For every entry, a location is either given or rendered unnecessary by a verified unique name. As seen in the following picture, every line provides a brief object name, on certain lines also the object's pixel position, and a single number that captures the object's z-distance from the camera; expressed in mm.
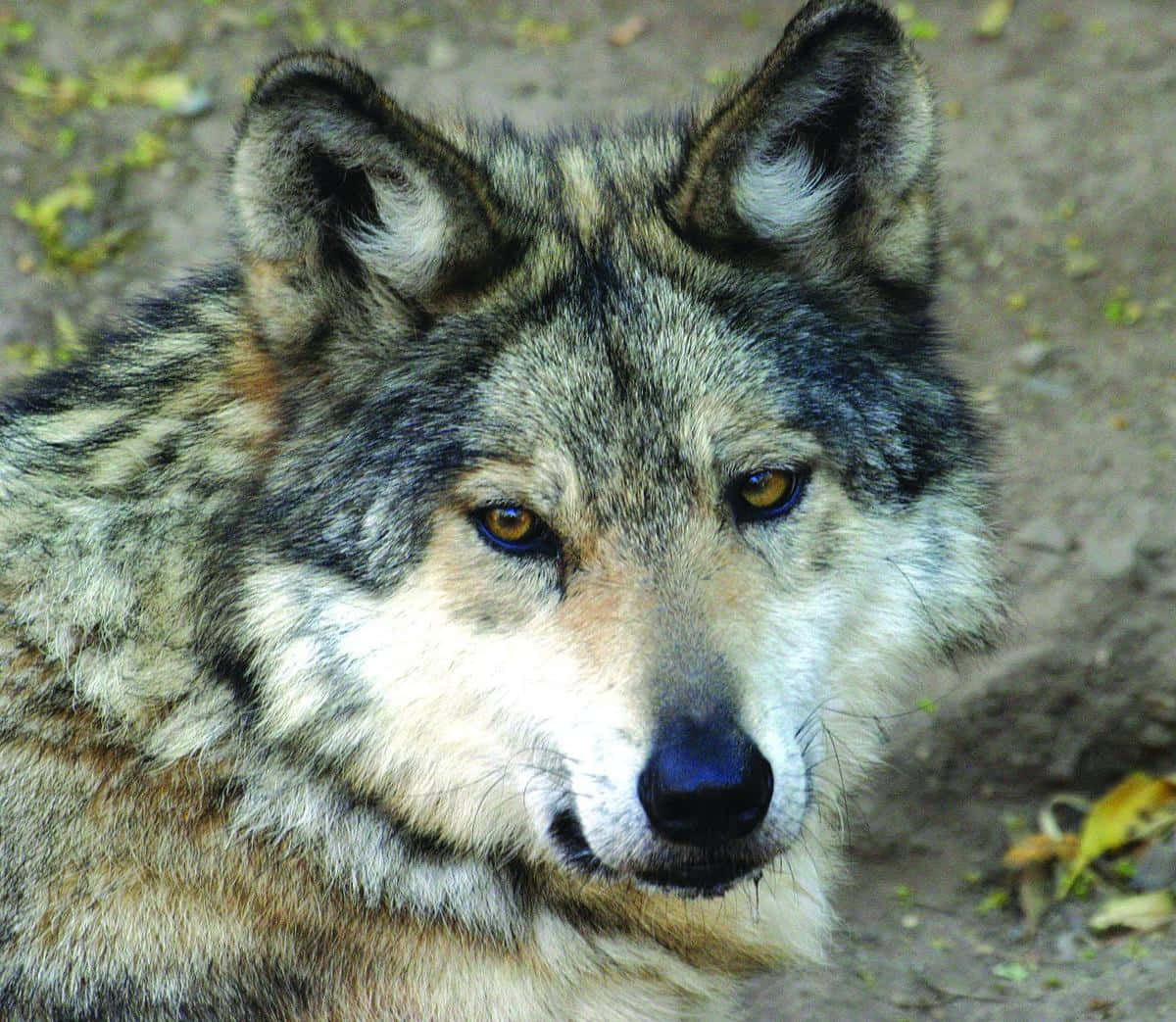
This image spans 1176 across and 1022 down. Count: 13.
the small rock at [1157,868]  11023
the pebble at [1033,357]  13844
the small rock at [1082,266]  14312
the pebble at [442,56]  16672
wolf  6660
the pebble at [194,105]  16219
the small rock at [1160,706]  11687
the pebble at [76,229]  15083
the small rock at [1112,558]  11883
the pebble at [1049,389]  13508
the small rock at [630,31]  16859
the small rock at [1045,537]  12242
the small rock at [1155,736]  11766
